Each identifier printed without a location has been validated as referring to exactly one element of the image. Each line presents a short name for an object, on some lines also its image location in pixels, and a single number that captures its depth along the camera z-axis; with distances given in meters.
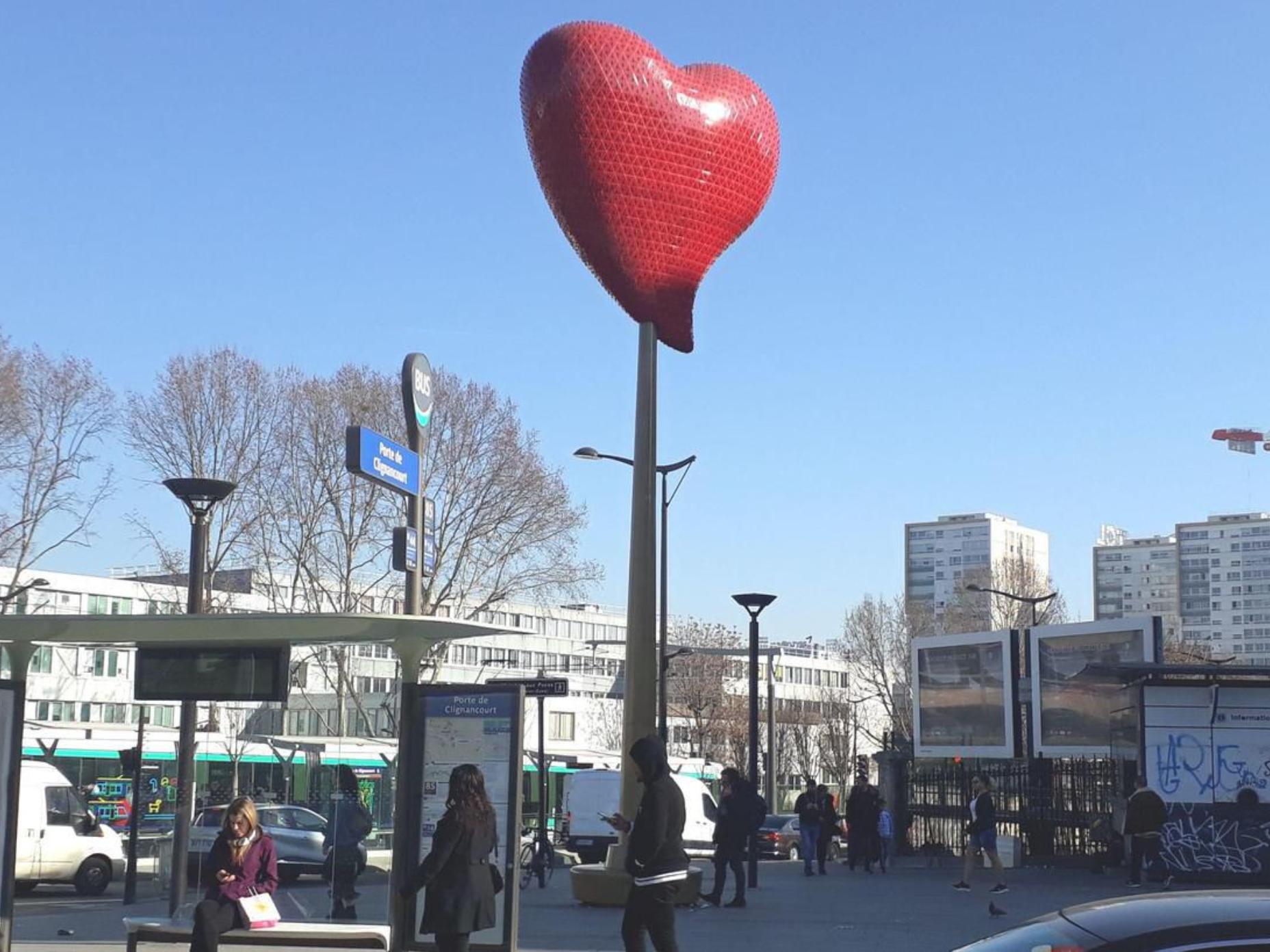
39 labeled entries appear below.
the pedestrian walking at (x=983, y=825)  20.50
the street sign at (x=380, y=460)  13.41
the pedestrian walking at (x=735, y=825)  18.64
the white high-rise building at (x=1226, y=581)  166.75
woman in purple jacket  9.85
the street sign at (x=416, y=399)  15.91
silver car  25.55
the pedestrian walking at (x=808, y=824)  27.55
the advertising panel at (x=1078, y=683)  31.77
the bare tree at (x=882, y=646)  77.00
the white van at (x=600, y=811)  31.72
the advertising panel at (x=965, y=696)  34.97
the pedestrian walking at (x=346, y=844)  16.81
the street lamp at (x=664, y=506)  32.50
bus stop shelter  10.48
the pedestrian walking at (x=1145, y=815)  21.44
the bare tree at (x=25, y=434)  37.97
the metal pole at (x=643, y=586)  17.66
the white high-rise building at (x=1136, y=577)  180.00
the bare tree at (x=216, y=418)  42.44
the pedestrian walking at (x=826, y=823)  28.64
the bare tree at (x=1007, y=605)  76.44
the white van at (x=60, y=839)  23.64
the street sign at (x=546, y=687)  20.98
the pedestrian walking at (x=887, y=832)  32.34
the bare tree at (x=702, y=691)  78.62
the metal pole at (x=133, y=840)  21.31
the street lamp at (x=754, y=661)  23.33
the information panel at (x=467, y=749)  11.49
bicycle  23.27
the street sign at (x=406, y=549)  14.55
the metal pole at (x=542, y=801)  24.15
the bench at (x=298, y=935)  11.00
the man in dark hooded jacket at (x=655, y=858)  9.77
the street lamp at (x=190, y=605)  17.73
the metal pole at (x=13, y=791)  11.04
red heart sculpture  17.61
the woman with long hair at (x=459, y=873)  9.80
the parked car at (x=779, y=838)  40.62
